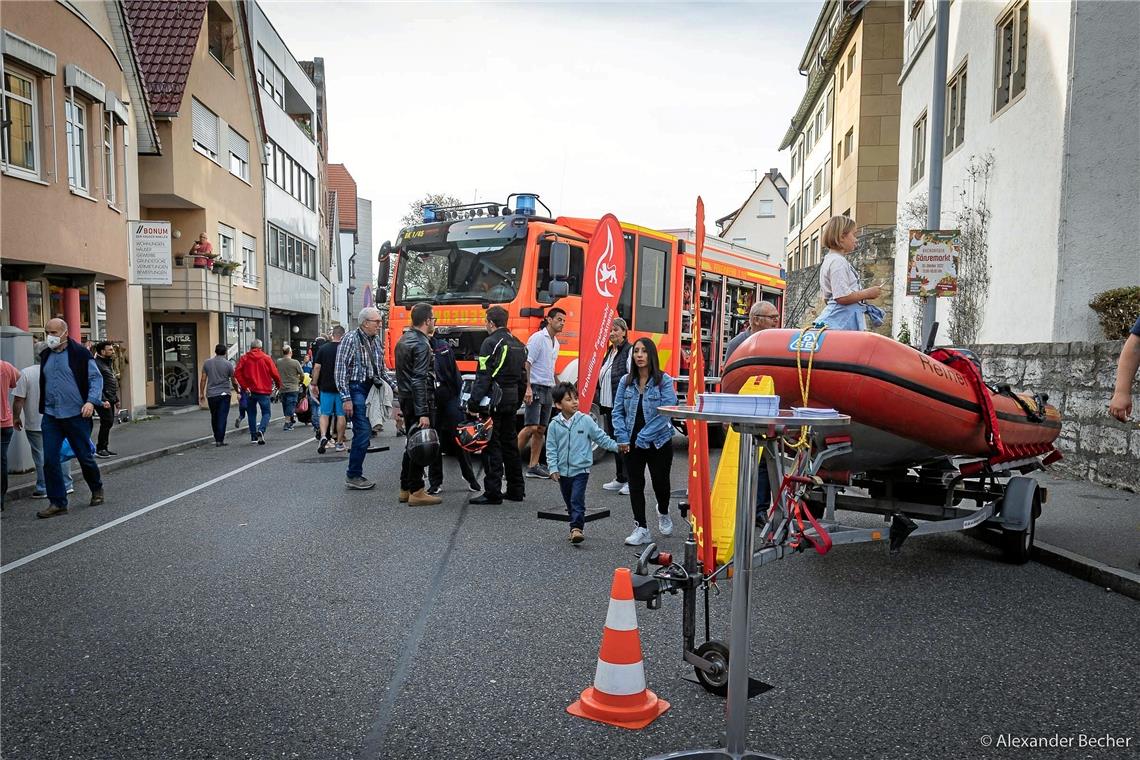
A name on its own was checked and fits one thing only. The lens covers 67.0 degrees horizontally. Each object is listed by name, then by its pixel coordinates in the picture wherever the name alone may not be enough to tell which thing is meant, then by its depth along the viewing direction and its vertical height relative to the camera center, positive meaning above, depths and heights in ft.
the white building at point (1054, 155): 34.42 +7.64
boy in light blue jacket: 21.89 -3.32
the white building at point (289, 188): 99.55 +17.22
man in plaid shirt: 29.99 -2.04
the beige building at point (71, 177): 43.52 +8.15
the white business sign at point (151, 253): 57.47 +4.49
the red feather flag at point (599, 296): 32.22 +1.14
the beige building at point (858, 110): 96.78 +26.24
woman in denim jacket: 21.34 -2.41
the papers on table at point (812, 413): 9.84 -0.99
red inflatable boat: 15.87 -1.19
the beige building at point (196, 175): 71.31 +12.65
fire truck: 36.37 +2.11
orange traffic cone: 11.48 -4.68
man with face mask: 26.76 -2.50
